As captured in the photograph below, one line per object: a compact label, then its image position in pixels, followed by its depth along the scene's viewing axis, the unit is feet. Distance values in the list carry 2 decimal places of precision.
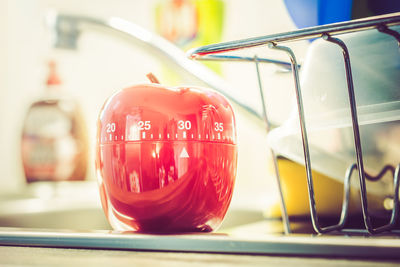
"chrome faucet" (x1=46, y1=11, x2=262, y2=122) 1.88
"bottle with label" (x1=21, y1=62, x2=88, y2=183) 3.42
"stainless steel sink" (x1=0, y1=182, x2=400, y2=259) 0.65
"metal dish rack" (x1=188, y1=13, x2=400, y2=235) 0.82
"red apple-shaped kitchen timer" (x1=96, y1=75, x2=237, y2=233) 0.98
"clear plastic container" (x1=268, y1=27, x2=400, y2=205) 1.11
